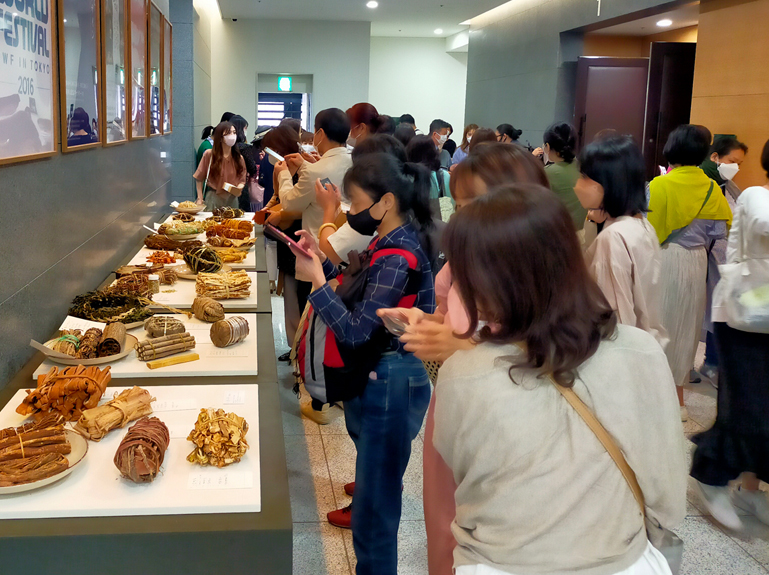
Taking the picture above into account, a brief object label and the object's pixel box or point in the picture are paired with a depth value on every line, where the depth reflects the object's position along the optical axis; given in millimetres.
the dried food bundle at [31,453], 1339
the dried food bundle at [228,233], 4203
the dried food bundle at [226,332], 2172
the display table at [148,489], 1296
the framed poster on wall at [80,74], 2348
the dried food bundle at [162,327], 2143
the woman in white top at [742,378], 2533
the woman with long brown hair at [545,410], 1082
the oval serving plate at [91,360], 1942
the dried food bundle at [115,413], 1573
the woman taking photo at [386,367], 1958
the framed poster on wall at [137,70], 3883
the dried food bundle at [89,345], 1986
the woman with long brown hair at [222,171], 5965
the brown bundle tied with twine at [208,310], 2424
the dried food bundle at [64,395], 1611
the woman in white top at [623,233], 2459
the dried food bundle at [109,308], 2359
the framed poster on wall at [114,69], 3107
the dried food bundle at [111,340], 2021
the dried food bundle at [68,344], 1956
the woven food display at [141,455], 1371
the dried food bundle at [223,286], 2756
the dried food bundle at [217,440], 1469
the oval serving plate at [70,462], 1312
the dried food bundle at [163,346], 2045
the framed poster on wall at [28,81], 1743
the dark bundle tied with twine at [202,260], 3143
